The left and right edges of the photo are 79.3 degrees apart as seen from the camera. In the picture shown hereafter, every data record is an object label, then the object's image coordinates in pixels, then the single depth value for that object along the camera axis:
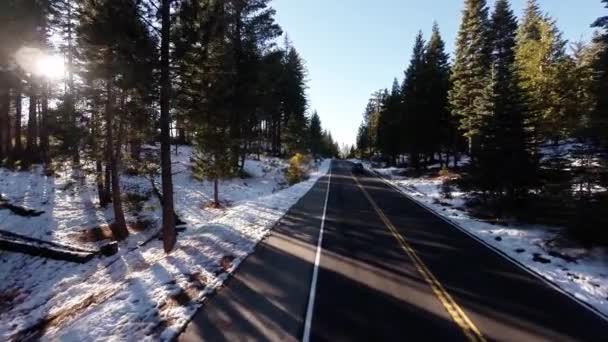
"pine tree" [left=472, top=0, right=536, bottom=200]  14.74
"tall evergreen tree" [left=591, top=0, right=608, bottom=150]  10.55
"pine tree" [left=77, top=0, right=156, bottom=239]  11.30
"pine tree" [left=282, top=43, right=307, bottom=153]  51.91
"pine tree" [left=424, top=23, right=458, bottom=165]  37.81
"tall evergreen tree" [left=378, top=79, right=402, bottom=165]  49.97
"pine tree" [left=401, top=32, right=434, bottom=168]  38.25
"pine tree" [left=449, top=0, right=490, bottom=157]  32.00
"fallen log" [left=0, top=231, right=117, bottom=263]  13.95
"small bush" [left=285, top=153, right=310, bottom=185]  35.69
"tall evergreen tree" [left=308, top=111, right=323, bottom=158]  82.68
